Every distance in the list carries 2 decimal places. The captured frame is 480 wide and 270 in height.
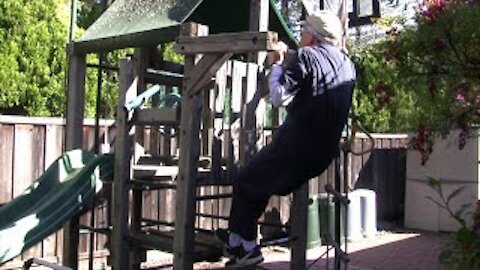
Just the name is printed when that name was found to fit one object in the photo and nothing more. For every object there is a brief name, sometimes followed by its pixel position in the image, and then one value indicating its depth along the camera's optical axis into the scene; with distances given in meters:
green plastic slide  4.15
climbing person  3.52
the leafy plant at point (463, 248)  3.70
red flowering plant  3.75
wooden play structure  4.01
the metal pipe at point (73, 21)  5.78
